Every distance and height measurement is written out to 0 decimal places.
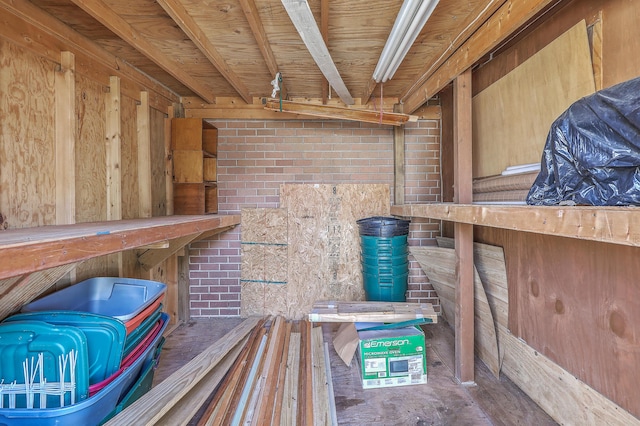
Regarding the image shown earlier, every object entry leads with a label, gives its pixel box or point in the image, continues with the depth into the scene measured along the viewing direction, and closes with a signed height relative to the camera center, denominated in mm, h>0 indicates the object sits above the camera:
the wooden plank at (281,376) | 1755 -1166
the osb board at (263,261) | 3275 -517
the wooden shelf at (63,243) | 920 -103
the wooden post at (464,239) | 2109 -189
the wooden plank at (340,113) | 2717 +925
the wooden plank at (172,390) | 1459 -1004
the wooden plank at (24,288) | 1528 -382
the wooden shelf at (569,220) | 842 -31
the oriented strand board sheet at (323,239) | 3258 -277
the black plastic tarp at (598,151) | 930 +207
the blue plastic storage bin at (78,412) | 1229 -843
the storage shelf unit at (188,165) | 2918 +488
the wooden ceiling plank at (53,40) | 1621 +1113
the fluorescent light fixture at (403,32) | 1484 +1052
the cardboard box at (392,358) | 2109 -1041
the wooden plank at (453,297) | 2328 -758
